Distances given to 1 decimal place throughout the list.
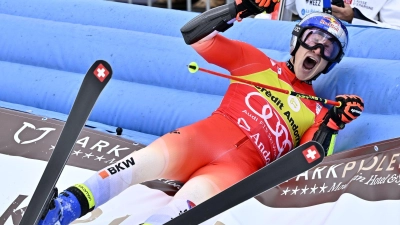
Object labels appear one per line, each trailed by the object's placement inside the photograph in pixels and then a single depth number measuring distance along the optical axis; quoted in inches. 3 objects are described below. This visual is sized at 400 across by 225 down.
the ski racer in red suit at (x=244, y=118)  488.8
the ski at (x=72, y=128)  476.7
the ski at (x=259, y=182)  468.9
